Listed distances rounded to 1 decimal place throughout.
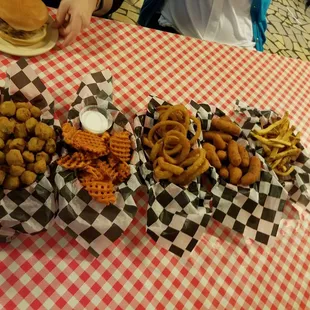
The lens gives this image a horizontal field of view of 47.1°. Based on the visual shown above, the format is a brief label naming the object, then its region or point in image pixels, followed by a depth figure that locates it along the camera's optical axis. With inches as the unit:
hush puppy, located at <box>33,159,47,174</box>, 37.3
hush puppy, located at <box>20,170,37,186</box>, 36.4
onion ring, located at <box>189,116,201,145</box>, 45.2
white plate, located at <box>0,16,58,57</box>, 47.8
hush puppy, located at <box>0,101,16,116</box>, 39.3
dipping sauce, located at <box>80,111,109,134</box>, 42.6
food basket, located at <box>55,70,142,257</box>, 37.7
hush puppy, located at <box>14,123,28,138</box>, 38.9
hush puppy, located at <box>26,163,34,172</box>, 37.6
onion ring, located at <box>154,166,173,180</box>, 42.1
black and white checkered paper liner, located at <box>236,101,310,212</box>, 51.1
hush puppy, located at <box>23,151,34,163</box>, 37.2
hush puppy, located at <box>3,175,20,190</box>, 35.7
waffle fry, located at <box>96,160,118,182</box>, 39.1
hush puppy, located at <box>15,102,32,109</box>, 40.7
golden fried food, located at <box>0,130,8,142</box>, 37.5
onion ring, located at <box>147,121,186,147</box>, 44.9
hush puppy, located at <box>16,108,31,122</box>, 39.8
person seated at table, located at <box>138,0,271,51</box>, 73.4
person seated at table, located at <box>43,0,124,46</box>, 51.4
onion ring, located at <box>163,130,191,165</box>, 43.4
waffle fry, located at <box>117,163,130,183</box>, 40.3
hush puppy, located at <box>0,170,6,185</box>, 35.1
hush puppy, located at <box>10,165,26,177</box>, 35.8
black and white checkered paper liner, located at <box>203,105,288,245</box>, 46.0
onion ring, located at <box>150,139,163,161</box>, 43.8
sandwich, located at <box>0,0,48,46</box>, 45.9
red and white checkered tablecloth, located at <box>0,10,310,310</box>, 37.1
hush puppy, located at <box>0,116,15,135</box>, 37.6
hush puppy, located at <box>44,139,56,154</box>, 39.0
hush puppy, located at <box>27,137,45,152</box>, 38.0
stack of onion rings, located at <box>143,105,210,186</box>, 42.6
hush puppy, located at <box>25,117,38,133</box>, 39.3
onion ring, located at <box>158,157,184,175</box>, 42.1
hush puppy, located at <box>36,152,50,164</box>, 38.2
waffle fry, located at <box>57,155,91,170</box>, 38.3
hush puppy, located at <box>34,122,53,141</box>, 38.6
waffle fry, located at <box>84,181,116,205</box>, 37.7
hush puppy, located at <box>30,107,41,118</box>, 41.2
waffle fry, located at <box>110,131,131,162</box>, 40.5
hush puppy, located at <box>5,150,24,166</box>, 36.1
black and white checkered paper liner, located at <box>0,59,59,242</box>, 35.4
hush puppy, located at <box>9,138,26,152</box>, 37.2
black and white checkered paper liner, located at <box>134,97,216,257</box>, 41.4
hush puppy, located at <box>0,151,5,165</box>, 36.3
